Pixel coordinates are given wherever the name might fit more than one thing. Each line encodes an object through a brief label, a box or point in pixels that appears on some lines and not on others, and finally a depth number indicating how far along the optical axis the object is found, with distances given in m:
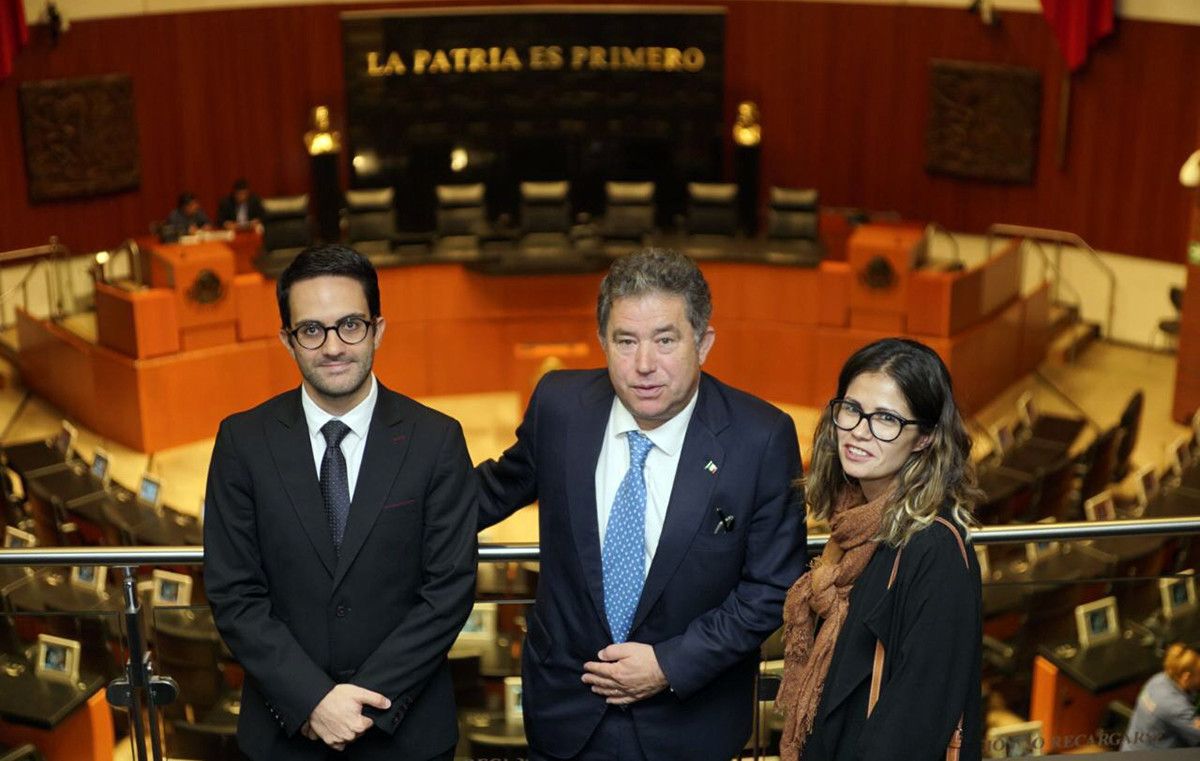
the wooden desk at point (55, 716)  3.78
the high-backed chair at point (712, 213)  13.33
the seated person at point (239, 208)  13.95
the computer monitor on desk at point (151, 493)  8.97
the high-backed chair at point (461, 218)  13.09
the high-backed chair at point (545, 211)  13.21
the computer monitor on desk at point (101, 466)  9.41
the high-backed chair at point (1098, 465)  9.65
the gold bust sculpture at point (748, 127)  14.73
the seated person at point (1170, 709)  4.15
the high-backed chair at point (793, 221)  12.95
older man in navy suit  3.07
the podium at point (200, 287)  11.61
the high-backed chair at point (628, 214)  13.41
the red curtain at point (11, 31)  13.23
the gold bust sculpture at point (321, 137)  13.84
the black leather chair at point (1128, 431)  10.24
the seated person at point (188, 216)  13.35
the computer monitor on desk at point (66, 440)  10.09
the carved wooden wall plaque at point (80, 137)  14.02
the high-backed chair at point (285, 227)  12.54
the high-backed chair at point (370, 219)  12.92
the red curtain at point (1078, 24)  13.52
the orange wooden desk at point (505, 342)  11.83
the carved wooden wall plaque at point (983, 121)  14.48
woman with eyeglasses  2.72
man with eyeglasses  3.05
